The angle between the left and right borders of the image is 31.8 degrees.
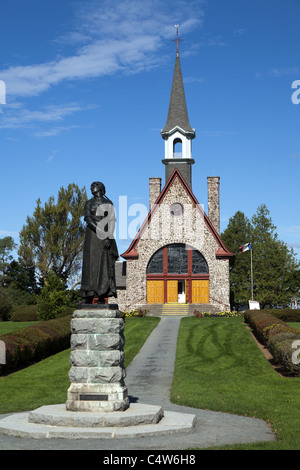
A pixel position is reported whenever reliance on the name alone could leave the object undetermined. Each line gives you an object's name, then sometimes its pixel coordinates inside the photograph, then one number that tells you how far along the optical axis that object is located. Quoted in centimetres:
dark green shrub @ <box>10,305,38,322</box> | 4119
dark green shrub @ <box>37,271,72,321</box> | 3528
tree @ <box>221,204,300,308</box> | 5531
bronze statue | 1159
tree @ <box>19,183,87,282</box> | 5575
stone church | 4150
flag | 4256
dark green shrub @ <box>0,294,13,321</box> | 4498
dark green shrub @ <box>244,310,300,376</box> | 1723
